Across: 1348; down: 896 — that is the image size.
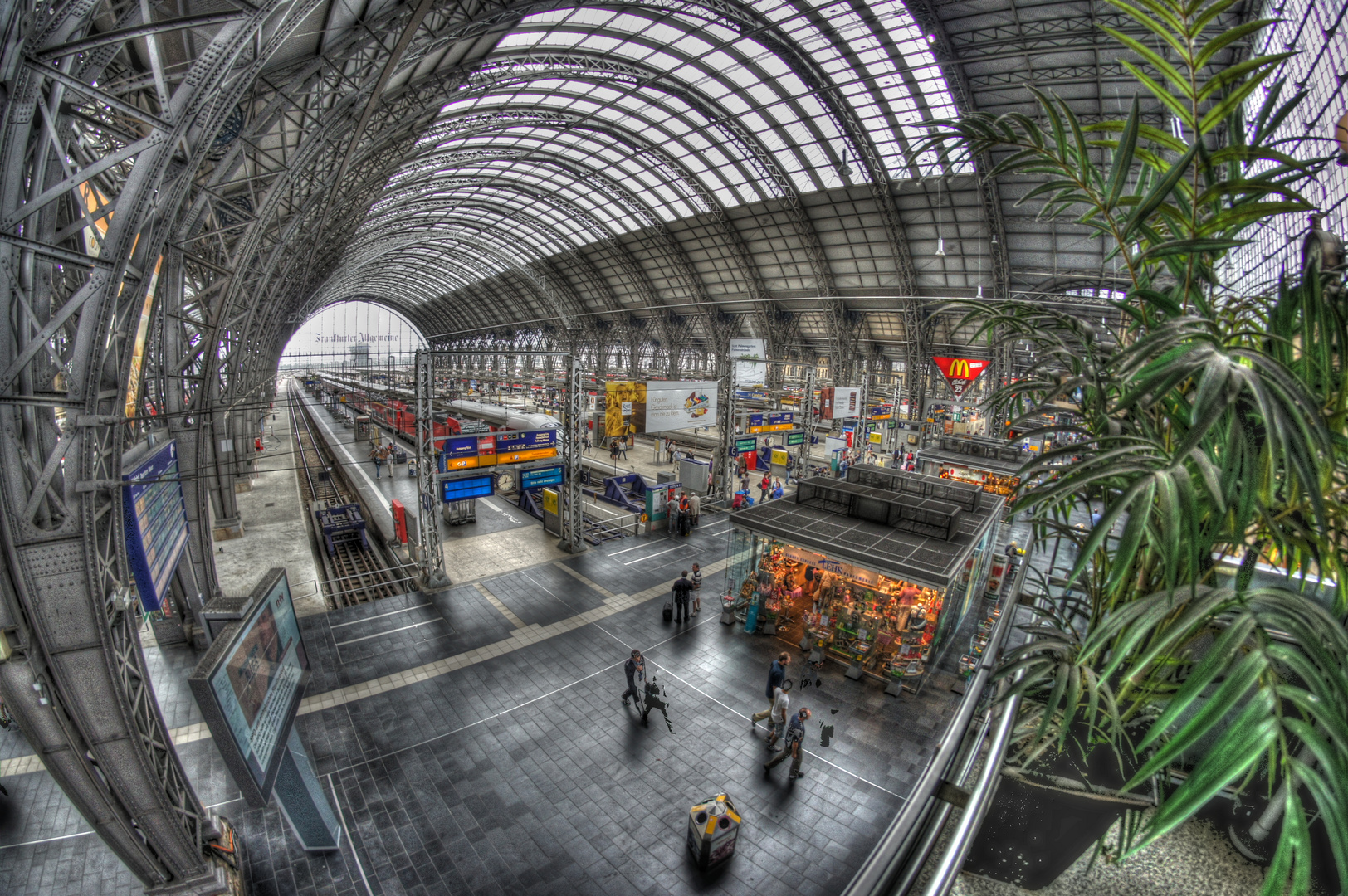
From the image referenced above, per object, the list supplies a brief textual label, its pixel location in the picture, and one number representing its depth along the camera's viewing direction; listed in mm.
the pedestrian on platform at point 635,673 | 10352
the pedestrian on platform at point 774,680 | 10078
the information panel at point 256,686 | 4777
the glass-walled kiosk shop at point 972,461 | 22562
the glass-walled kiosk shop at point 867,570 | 11617
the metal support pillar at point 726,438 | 23672
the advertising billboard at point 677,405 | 20922
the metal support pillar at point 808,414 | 25611
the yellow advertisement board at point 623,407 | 21141
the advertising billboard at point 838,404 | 27281
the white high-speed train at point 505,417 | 27844
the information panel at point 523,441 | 17266
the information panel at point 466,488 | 16312
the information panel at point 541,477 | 18391
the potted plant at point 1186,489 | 1220
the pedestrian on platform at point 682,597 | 14070
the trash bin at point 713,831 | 7047
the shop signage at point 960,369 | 23391
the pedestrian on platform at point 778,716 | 9492
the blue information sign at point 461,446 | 16141
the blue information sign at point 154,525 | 7410
